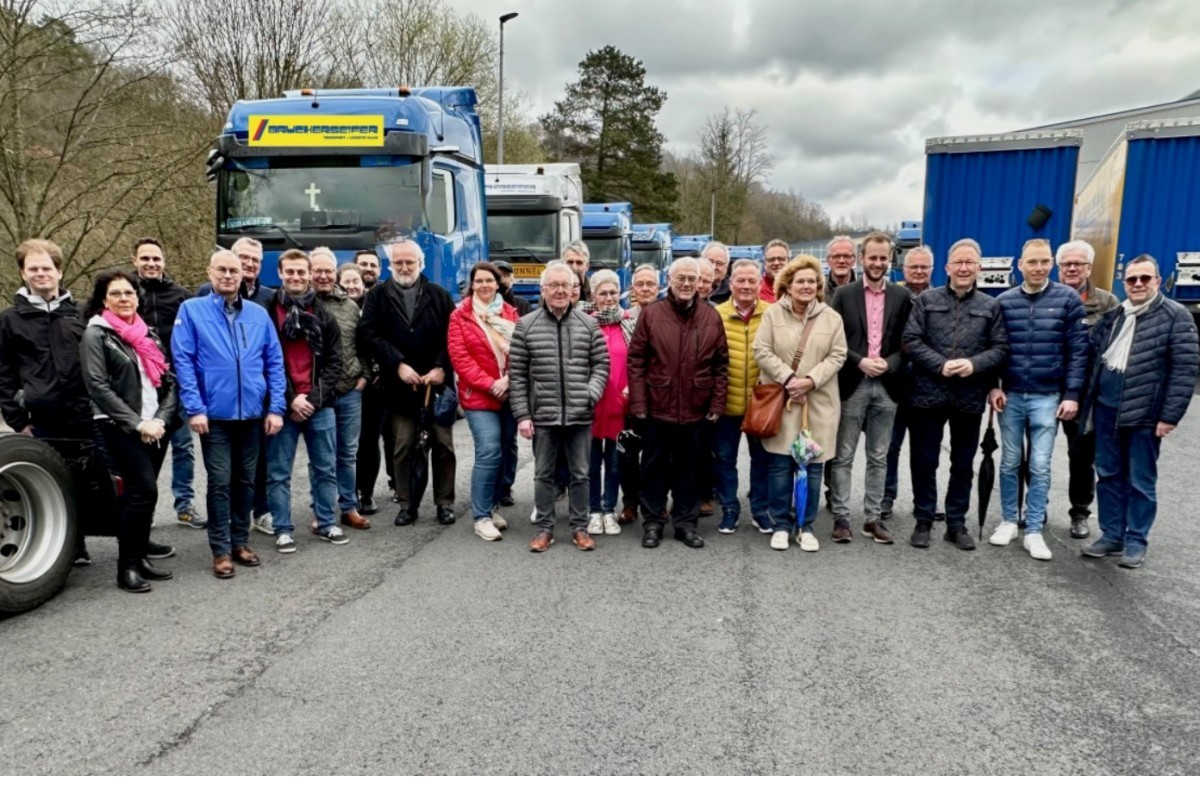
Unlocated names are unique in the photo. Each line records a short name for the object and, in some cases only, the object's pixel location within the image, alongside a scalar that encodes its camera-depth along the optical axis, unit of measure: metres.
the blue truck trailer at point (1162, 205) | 10.91
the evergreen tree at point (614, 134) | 48.66
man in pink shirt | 5.48
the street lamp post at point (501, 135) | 23.03
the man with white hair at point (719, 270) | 6.72
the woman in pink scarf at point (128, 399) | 4.33
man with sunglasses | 4.89
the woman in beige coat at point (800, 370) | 5.28
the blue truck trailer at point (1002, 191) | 11.02
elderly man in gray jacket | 5.32
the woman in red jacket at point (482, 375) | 5.60
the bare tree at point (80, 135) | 10.44
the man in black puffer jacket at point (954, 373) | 5.22
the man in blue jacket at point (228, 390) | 4.64
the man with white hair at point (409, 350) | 5.73
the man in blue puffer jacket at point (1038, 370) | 5.17
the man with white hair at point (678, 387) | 5.35
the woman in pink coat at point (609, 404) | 5.73
